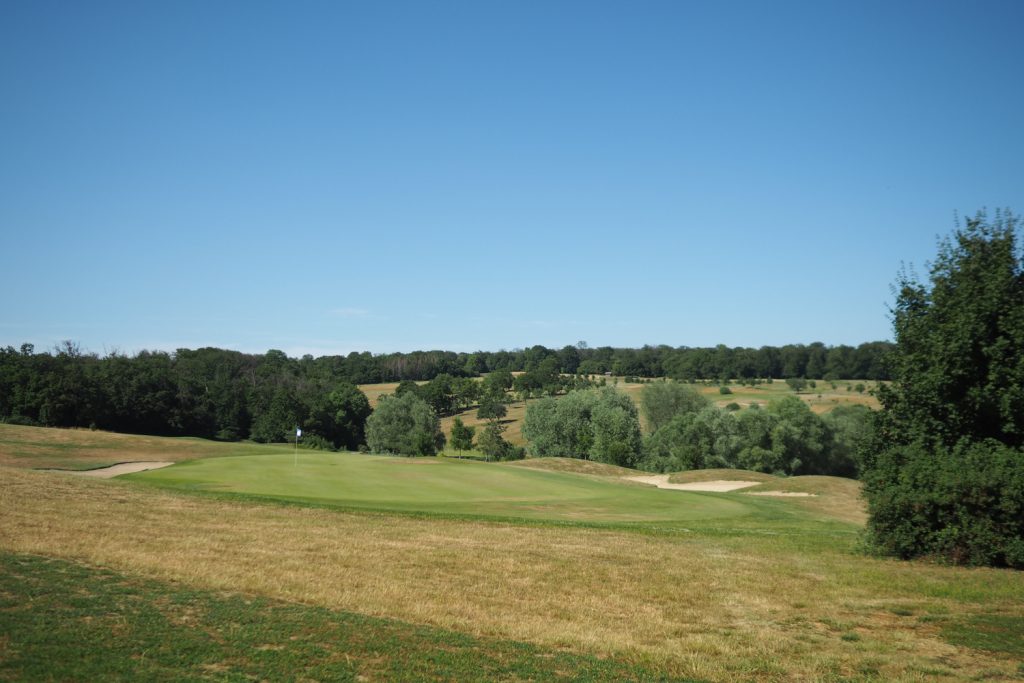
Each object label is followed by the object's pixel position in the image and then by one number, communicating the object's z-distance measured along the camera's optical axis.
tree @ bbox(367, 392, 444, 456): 97.81
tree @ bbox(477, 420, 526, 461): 91.75
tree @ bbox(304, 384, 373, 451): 108.31
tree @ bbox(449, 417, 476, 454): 98.81
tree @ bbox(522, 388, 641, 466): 80.94
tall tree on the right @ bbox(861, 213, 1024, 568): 17.77
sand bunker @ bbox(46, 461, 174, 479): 38.84
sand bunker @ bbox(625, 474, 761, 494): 45.12
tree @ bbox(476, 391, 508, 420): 120.88
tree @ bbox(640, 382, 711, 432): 92.75
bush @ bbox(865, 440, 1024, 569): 17.45
